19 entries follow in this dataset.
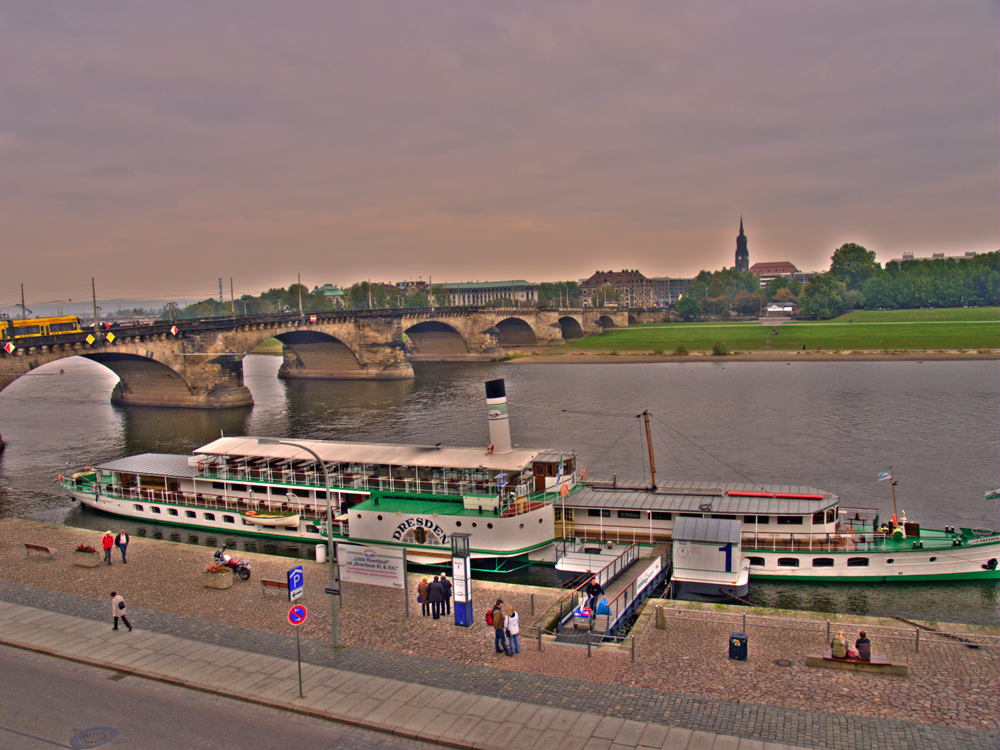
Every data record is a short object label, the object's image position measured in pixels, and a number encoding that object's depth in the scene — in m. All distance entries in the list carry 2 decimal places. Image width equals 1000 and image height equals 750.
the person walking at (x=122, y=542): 27.82
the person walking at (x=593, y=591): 21.23
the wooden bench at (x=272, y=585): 23.91
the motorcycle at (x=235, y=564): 25.45
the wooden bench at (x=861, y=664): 16.89
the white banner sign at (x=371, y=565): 22.97
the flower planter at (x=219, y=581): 24.55
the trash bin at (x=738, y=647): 17.89
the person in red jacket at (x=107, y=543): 27.27
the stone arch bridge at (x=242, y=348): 67.25
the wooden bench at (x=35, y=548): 28.03
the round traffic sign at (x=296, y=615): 17.31
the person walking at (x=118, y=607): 20.72
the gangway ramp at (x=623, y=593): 20.00
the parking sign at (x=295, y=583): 17.84
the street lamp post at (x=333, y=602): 19.09
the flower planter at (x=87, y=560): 27.14
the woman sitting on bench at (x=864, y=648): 17.14
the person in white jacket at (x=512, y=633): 18.61
